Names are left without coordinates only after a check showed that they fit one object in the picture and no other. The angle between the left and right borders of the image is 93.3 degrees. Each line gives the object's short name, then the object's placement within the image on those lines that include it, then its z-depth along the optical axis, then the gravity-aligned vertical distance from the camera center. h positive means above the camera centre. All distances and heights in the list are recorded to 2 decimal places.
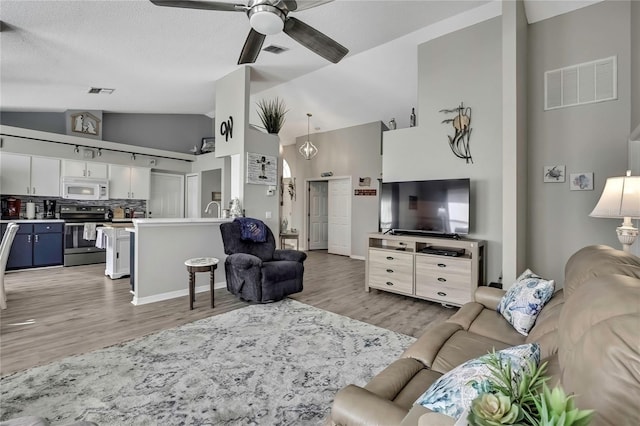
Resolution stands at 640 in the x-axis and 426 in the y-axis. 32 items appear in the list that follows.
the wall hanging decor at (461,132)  3.84 +1.05
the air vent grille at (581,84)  3.12 +1.41
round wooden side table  3.50 -0.64
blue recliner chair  3.68 -0.65
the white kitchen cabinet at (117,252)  4.88 -0.62
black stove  5.86 -0.46
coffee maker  5.91 +0.09
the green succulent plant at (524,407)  0.51 -0.36
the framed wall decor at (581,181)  3.21 +0.36
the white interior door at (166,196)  7.46 +0.46
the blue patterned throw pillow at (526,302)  1.85 -0.56
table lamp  2.16 +0.08
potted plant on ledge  5.09 +1.61
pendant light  7.13 +1.59
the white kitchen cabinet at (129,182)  6.62 +0.72
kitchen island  3.70 -0.51
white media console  3.51 -0.67
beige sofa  0.62 -0.39
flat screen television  3.71 +0.09
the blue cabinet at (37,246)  5.35 -0.60
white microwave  5.99 +0.52
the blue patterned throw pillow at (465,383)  0.87 -0.51
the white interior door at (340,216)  7.75 -0.07
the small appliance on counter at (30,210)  5.70 +0.07
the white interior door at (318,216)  8.60 -0.06
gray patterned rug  1.75 -1.14
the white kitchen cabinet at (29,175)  5.43 +0.72
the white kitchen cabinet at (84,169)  6.03 +0.93
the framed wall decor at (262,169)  4.75 +0.74
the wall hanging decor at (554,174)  3.38 +0.46
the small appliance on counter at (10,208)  5.50 +0.10
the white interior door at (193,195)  7.71 +0.48
